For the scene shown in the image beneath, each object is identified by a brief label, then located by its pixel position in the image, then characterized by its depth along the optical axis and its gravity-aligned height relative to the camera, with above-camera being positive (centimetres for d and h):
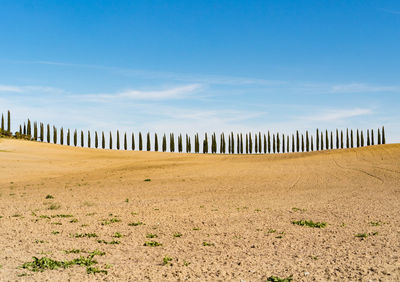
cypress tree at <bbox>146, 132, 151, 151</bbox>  9176 -101
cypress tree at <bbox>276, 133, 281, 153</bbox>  9481 -116
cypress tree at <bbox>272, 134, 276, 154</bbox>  9452 -163
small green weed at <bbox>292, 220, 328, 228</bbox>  1308 -295
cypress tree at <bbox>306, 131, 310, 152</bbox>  9470 -125
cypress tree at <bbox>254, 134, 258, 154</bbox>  9406 -133
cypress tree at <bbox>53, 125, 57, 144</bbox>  8906 +134
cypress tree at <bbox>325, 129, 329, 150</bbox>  9468 -32
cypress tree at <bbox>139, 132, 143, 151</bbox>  9219 -64
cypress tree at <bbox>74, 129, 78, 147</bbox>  9025 +60
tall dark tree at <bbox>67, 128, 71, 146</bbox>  8981 +61
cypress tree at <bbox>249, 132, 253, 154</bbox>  9381 -180
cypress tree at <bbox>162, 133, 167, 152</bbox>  9071 -116
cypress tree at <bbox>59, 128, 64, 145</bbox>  8956 +98
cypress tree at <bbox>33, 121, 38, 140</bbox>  8838 +230
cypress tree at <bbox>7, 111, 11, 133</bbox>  8656 +434
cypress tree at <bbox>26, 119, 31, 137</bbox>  8800 +276
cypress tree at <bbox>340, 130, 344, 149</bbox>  9462 -97
